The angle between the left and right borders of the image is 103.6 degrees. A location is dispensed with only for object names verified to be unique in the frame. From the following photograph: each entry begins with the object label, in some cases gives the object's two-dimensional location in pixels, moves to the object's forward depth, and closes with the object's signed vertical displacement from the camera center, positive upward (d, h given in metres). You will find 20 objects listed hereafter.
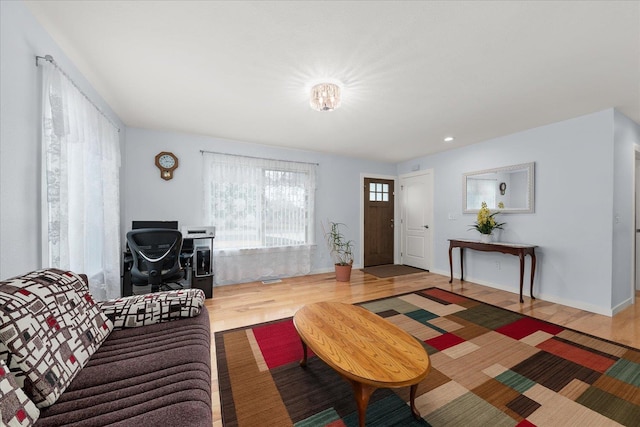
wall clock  3.62 +0.68
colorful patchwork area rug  1.43 -1.16
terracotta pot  4.23 -1.04
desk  3.14 -0.74
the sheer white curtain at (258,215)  3.93 -0.07
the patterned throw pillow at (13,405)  0.70 -0.57
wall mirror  3.46 +0.34
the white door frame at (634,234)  3.11 -0.30
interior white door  5.00 -0.14
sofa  0.83 -0.68
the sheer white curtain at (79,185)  1.61 +0.21
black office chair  2.60 -0.47
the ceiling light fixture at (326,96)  2.20 +1.02
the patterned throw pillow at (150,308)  1.52 -0.62
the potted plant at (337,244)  4.91 -0.64
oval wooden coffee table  1.21 -0.79
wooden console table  3.22 -0.51
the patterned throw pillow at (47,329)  0.88 -0.49
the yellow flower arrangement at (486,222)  3.70 -0.16
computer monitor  3.32 -0.18
